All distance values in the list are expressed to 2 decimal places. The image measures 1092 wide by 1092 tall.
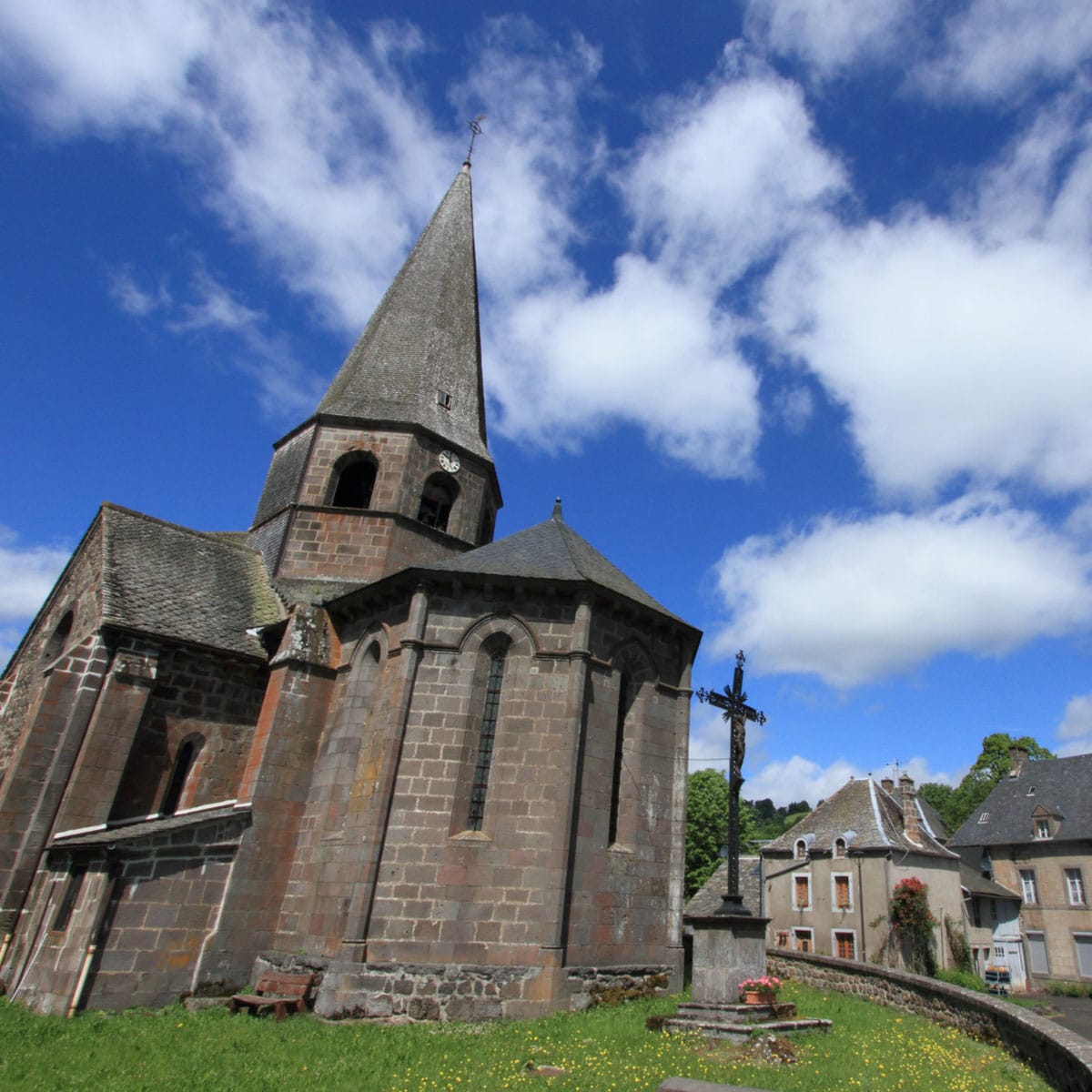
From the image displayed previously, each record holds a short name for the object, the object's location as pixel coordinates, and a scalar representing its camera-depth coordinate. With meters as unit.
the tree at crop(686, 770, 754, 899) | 38.38
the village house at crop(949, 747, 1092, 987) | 32.91
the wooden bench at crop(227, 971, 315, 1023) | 11.61
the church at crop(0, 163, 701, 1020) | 12.09
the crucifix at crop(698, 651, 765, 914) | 12.98
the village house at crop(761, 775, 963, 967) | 29.03
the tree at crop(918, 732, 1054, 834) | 46.25
